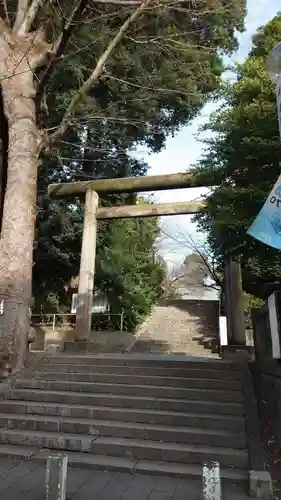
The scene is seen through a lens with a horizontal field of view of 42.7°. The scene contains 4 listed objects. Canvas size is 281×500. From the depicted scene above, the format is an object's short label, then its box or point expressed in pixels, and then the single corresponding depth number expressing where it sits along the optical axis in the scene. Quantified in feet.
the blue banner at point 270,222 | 11.44
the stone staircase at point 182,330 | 46.24
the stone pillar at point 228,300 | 37.37
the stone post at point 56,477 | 10.59
